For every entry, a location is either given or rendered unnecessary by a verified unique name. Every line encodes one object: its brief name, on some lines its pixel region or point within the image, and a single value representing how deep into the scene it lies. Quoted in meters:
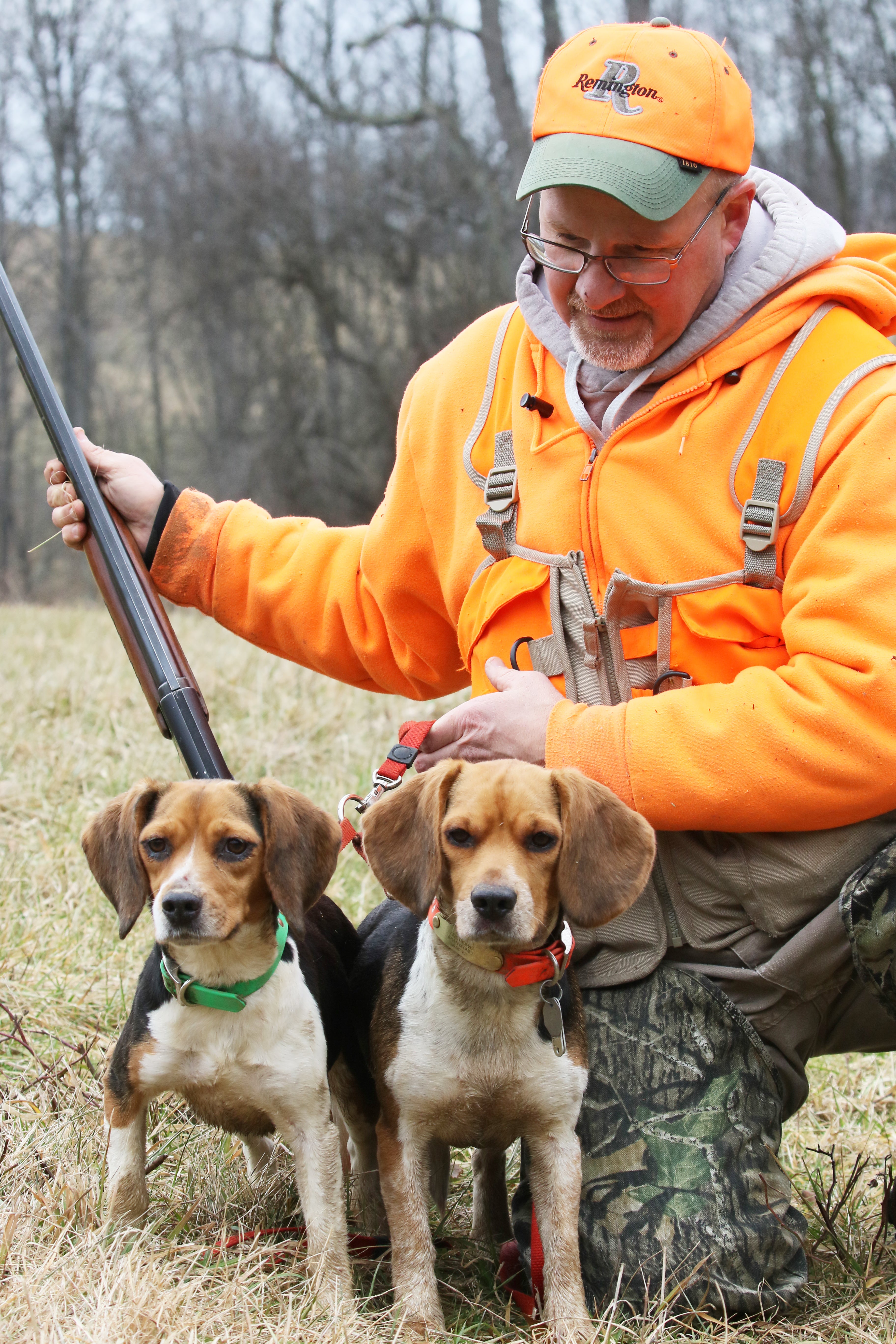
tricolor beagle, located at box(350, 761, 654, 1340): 3.02
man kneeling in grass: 3.20
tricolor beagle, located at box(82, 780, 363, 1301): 3.08
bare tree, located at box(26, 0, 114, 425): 16.02
